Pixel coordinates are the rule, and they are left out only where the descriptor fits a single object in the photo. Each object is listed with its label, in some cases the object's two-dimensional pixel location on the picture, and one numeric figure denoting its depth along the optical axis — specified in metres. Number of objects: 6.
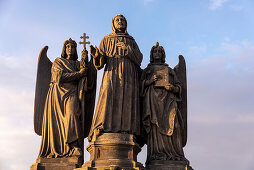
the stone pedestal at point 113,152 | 16.67
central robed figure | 17.67
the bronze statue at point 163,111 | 17.88
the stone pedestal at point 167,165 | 17.25
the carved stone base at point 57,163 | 17.45
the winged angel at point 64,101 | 18.09
